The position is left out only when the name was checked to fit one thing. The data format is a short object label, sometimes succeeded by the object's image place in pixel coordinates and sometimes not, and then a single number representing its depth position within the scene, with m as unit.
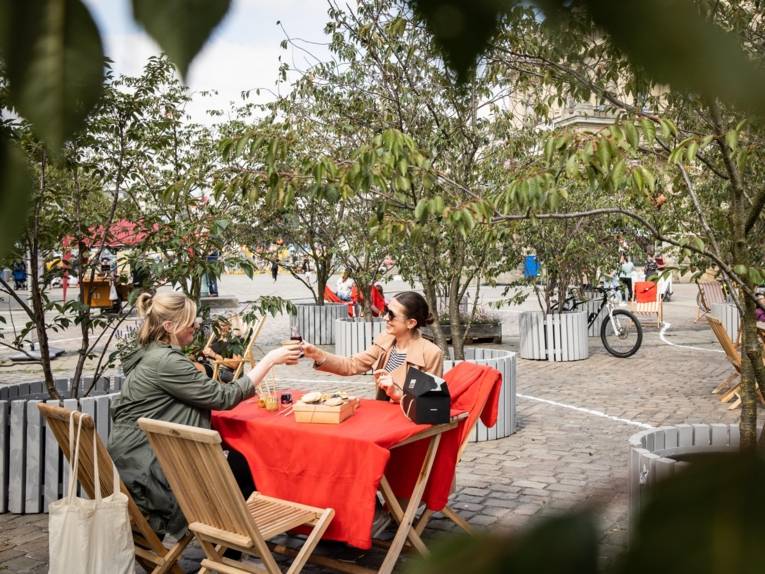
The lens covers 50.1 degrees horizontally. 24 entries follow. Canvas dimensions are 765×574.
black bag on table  4.29
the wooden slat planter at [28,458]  5.49
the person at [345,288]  16.44
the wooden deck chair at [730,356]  8.69
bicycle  13.17
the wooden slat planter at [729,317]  14.07
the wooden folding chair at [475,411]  4.71
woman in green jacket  4.30
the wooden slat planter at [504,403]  7.61
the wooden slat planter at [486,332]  15.29
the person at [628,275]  16.96
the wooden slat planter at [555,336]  12.80
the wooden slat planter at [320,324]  15.37
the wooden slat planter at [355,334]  13.04
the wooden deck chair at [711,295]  16.58
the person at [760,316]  10.45
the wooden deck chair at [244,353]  6.10
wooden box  4.43
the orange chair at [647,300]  16.53
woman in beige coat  5.49
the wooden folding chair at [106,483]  4.07
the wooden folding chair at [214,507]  3.61
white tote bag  3.58
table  4.07
